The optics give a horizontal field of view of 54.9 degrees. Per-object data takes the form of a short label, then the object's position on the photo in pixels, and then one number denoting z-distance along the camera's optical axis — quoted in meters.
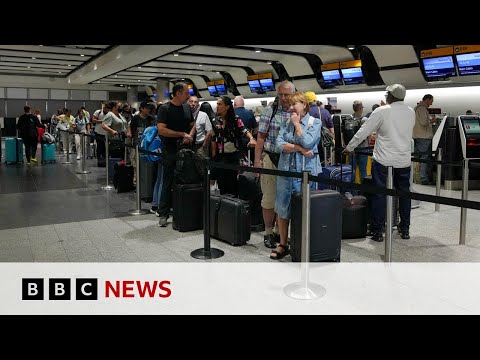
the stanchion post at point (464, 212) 4.85
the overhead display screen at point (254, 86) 17.30
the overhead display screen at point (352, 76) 12.69
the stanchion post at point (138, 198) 6.33
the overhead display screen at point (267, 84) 16.70
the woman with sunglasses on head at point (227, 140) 5.39
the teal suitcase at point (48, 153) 13.55
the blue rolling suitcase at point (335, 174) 6.10
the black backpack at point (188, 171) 5.54
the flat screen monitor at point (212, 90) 20.74
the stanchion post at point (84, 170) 10.88
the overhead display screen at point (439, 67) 10.07
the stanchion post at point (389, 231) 3.62
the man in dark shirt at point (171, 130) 5.54
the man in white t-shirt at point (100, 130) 10.68
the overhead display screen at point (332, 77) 13.39
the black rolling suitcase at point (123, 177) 8.20
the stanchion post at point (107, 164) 8.66
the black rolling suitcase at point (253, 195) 5.46
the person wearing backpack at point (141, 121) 7.58
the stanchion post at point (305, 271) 3.34
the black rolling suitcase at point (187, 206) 5.34
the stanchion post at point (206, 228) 4.34
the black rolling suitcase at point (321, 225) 3.99
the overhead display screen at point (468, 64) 9.48
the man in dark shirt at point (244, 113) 6.34
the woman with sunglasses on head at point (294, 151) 4.08
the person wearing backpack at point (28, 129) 12.41
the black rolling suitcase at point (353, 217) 5.06
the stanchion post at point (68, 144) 13.31
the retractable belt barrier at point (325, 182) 2.53
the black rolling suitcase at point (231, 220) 4.79
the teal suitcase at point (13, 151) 12.91
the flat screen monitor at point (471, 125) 7.92
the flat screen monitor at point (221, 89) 20.09
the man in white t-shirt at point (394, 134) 4.69
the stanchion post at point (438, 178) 6.41
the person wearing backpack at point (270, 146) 4.23
